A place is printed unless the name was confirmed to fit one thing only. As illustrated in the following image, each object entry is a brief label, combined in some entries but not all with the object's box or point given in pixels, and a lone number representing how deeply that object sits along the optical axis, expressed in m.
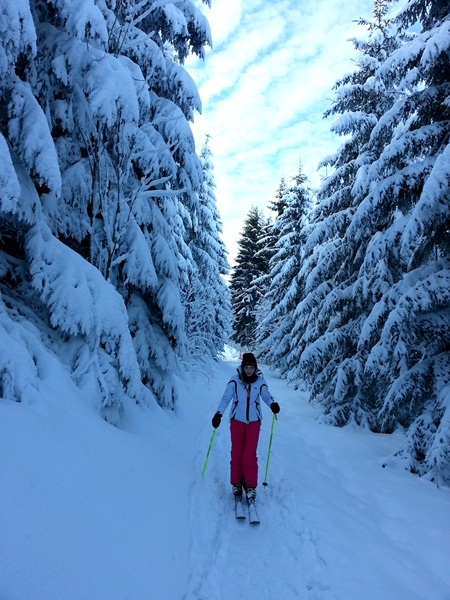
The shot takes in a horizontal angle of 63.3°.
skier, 5.25
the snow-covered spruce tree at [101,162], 4.20
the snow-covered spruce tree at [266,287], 28.10
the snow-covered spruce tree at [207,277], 16.63
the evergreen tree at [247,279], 36.69
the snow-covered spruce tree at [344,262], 11.19
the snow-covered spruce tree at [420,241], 6.06
